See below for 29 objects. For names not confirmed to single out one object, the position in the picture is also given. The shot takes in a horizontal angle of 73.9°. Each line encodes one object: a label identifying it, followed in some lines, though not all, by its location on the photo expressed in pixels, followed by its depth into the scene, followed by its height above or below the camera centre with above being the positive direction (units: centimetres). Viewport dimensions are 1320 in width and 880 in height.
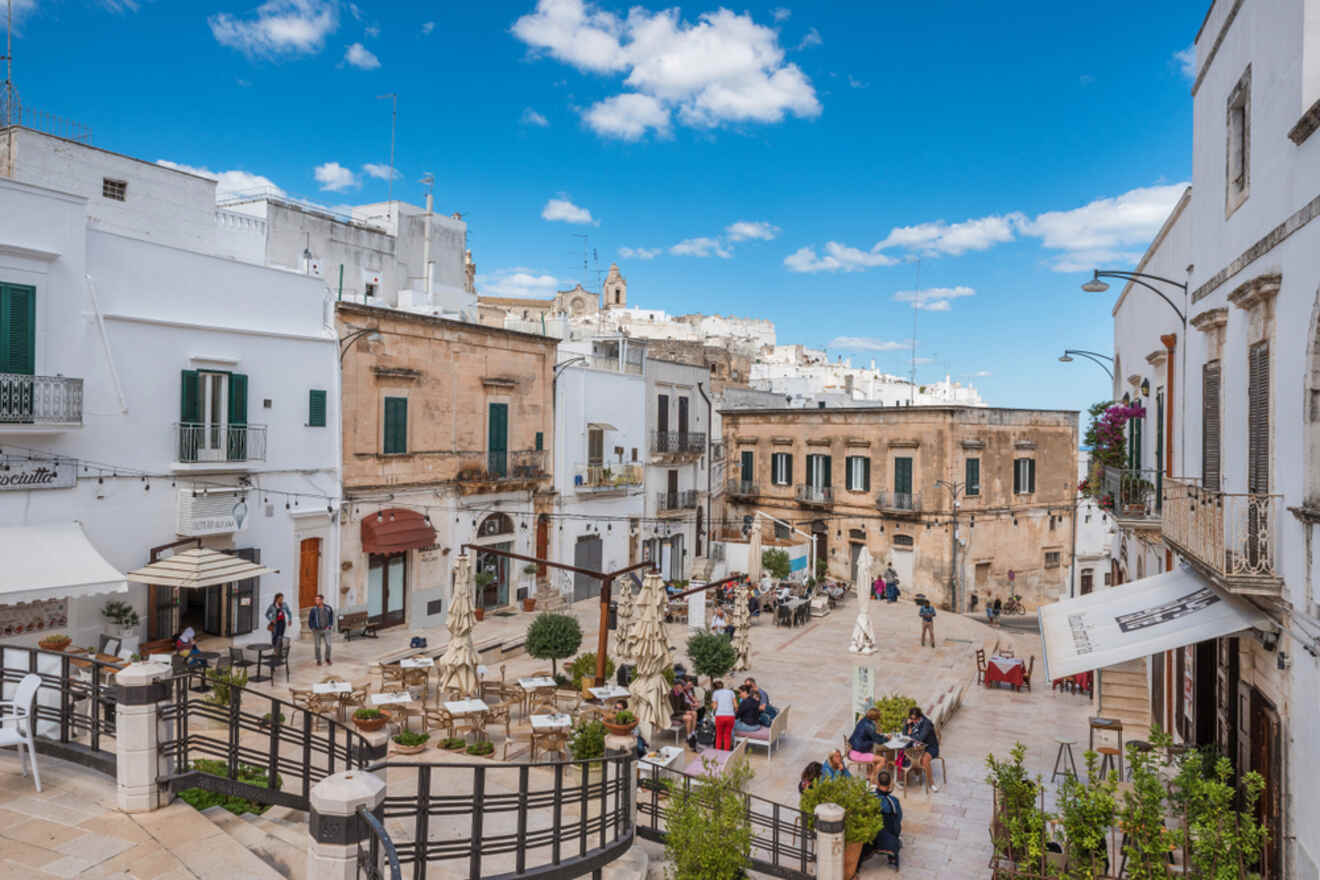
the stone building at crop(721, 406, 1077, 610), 3441 -160
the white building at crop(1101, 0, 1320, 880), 742 +57
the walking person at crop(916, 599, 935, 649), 2304 -432
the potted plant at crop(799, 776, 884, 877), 967 -400
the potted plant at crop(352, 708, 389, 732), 1243 -390
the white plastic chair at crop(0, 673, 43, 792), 729 -240
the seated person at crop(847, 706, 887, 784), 1226 -425
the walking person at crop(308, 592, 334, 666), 1683 -339
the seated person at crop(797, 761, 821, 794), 1130 -418
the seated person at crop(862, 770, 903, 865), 1006 -435
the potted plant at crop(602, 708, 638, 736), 1266 -401
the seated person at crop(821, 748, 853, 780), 1092 -396
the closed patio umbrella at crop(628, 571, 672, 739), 1345 -328
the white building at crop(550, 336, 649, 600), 2822 -24
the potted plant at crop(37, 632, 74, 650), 1371 -316
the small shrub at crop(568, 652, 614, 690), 1566 -395
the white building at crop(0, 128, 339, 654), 1429 +79
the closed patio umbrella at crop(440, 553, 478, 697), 1416 -323
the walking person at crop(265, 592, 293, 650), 1630 -333
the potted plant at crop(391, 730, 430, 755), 1227 -417
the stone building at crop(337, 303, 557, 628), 2092 -25
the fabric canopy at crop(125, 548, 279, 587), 1471 -218
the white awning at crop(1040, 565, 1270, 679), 895 -192
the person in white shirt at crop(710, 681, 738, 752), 1348 -415
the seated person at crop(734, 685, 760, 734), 1381 -421
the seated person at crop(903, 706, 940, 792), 1280 -414
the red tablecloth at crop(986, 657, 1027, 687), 1847 -466
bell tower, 9738 +1778
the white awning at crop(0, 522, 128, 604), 1290 -192
